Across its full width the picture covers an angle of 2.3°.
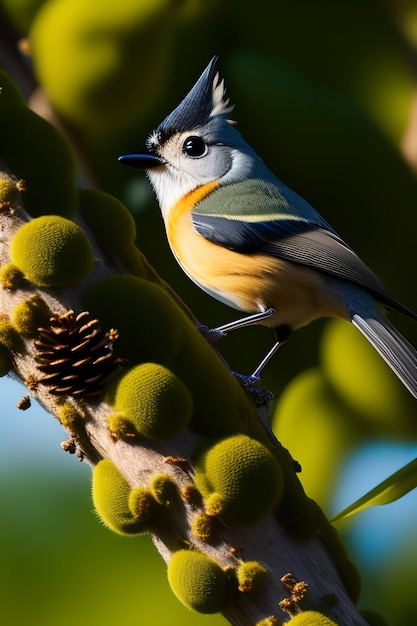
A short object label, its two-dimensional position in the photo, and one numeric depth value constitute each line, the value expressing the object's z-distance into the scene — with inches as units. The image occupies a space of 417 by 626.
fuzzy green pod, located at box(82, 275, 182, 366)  140.5
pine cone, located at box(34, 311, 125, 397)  140.3
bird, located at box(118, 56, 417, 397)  144.1
